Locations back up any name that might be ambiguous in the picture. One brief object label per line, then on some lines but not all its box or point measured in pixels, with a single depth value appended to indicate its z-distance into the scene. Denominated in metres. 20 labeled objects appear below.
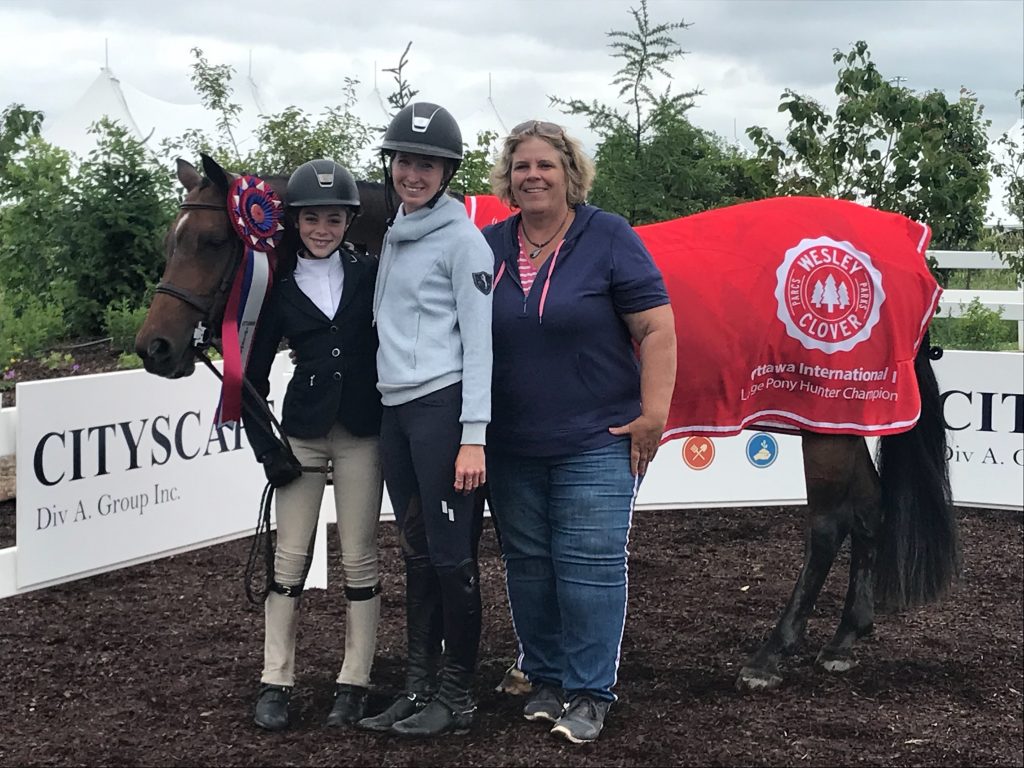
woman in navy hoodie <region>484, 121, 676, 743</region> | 3.31
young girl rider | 3.40
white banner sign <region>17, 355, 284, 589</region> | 4.48
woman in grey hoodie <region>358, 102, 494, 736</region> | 3.19
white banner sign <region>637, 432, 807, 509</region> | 6.66
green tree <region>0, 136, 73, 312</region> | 9.14
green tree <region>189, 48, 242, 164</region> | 11.98
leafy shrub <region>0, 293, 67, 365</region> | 8.62
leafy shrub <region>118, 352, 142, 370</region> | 7.93
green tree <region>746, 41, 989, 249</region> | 8.09
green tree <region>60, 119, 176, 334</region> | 8.75
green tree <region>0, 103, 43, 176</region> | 8.17
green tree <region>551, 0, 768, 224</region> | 7.46
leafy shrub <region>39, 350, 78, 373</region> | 8.34
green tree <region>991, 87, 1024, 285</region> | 10.70
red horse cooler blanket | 4.15
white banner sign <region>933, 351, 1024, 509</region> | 6.65
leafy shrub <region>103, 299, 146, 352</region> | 8.44
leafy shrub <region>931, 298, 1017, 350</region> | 10.41
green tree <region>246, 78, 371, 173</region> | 10.56
